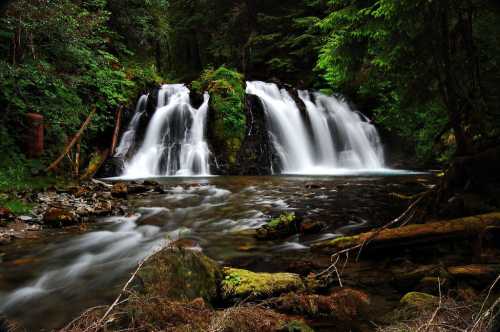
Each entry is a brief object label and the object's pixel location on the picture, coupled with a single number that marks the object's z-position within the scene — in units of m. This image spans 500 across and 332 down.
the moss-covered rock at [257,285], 3.31
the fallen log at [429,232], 3.98
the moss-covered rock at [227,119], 17.00
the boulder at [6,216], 6.53
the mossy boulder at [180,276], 2.86
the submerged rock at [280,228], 5.81
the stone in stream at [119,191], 9.84
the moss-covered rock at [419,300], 2.70
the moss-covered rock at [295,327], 2.39
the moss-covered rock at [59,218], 6.77
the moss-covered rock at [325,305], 2.99
